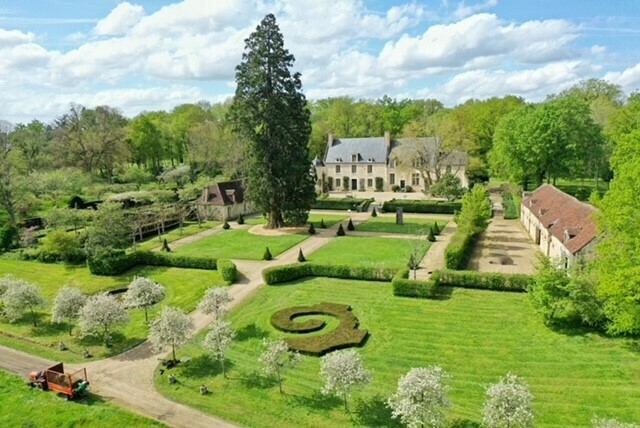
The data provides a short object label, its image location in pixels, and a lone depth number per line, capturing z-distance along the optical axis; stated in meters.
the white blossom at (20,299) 27.32
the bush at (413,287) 30.08
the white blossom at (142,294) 27.47
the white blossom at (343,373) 17.84
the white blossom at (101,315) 24.31
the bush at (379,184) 79.44
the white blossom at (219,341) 21.28
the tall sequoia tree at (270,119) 46.97
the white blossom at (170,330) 22.17
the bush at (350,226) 50.63
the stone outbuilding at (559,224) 30.60
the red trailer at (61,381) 20.16
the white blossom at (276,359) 19.83
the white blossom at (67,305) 26.08
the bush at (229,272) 34.25
